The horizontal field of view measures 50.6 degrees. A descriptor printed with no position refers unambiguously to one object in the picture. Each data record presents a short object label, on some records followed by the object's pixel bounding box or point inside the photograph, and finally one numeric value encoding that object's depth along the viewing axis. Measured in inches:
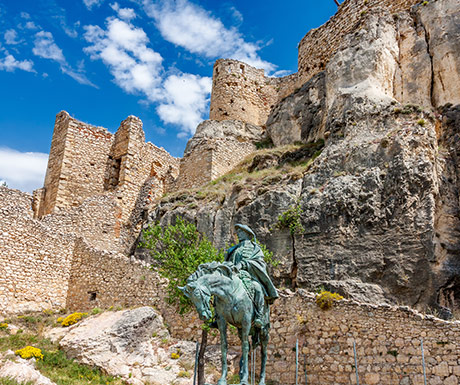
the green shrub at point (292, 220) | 657.6
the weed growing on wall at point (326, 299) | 545.0
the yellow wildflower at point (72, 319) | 661.3
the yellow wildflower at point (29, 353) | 535.3
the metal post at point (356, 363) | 484.1
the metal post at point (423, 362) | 446.2
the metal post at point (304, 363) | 538.8
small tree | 582.2
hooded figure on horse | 317.1
